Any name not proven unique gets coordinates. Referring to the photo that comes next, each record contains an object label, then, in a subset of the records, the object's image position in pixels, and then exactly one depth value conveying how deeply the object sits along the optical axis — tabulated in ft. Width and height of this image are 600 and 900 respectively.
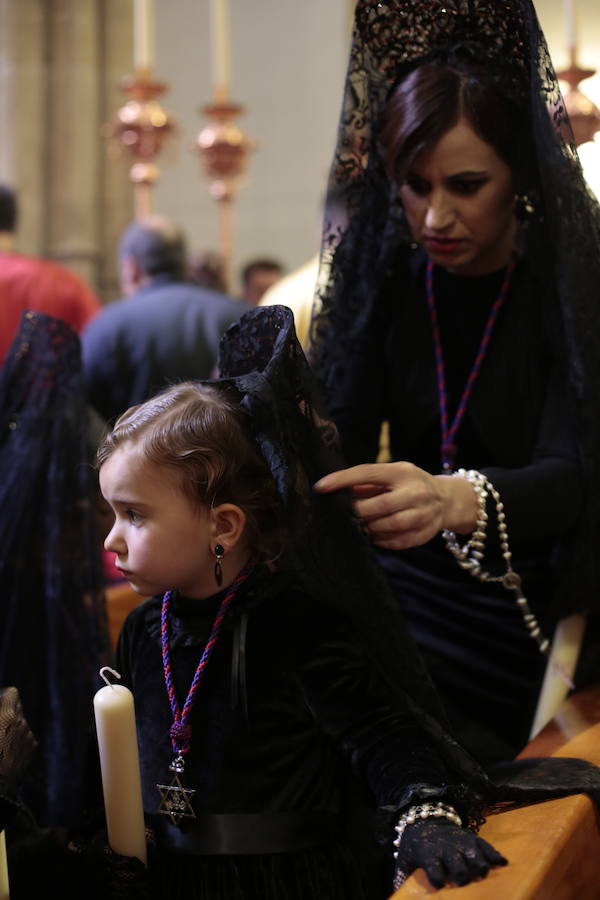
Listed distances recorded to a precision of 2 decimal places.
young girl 5.25
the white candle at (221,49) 14.98
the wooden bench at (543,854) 4.36
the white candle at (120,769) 4.73
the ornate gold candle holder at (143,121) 14.87
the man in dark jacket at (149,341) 14.39
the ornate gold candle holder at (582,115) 9.29
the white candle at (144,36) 15.15
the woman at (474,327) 6.60
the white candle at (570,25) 10.91
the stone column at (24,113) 21.86
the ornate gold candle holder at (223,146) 15.08
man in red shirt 14.75
